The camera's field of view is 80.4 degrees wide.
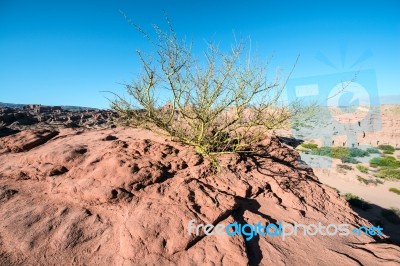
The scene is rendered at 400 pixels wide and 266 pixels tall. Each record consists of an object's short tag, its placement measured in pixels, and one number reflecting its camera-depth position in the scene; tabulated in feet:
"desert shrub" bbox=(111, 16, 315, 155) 16.75
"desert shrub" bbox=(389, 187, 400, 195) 48.18
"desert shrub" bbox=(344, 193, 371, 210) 39.60
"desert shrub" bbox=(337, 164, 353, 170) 63.66
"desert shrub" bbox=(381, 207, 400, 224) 34.83
